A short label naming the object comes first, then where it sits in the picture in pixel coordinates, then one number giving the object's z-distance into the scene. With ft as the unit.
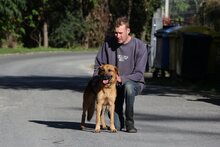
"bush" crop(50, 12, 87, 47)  197.45
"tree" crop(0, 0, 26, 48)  179.22
